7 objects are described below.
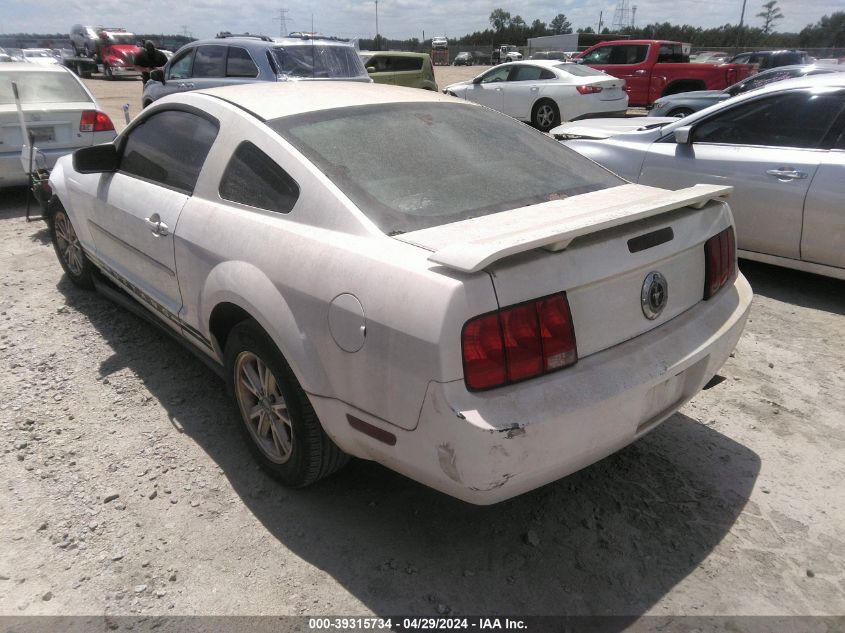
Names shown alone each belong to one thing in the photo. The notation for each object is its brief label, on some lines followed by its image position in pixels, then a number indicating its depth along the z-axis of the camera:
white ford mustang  1.95
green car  14.95
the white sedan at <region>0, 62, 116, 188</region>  7.17
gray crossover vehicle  9.34
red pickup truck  14.77
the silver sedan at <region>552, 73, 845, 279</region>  4.52
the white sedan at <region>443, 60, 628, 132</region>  13.04
